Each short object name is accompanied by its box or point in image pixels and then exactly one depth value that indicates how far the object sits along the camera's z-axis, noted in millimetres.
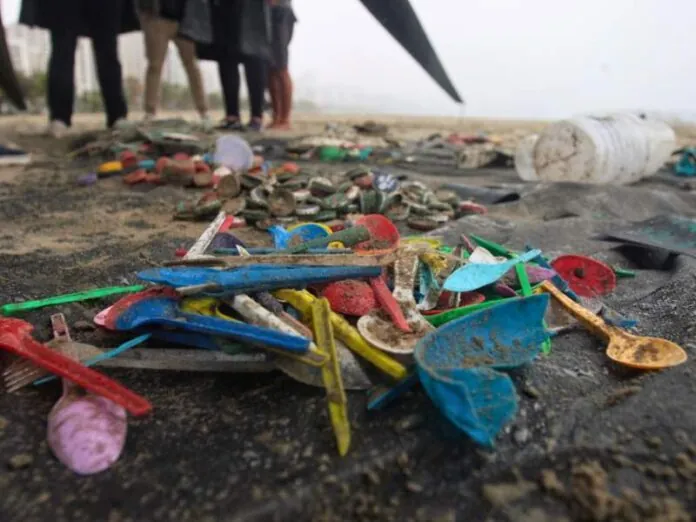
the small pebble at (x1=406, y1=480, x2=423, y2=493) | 263
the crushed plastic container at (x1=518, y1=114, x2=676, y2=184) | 1029
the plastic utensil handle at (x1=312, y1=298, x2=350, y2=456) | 282
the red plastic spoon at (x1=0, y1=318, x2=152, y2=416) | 288
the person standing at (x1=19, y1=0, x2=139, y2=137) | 3367
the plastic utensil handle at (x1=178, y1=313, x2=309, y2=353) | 309
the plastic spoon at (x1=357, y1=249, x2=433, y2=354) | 335
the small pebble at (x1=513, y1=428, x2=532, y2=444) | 288
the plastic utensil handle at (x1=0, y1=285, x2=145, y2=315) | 418
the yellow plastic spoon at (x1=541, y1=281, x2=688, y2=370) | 355
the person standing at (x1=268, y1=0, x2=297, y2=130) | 4396
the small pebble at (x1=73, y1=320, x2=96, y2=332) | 409
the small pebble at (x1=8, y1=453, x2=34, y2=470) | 275
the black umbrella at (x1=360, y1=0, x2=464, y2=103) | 1102
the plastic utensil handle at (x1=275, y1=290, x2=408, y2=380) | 316
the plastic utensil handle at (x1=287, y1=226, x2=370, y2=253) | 508
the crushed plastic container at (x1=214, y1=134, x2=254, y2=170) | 1126
